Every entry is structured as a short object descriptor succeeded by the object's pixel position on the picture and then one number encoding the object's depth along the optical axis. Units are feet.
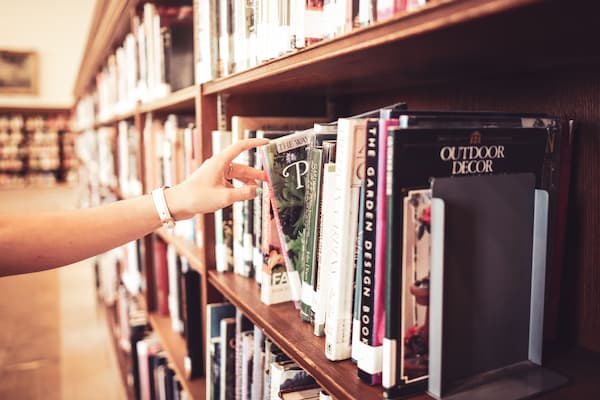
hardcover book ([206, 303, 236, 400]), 3.91
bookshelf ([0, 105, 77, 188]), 26.99
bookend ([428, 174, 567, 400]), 1.93
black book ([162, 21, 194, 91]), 5.57
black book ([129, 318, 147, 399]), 7.06
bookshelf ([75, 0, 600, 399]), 1.65
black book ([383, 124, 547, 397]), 1.87
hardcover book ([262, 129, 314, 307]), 3.00
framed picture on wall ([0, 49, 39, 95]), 27.68
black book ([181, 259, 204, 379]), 4.71
